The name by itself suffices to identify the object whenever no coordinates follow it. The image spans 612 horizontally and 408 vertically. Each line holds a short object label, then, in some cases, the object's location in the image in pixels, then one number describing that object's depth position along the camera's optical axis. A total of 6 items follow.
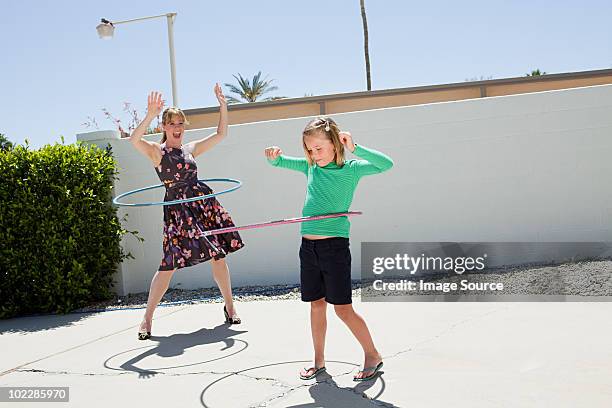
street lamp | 12.62
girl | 3.68
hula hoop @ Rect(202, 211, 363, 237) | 3.61
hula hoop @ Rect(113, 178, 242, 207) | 4.57
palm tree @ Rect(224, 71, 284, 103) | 33.67
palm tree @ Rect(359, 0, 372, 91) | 25.44
